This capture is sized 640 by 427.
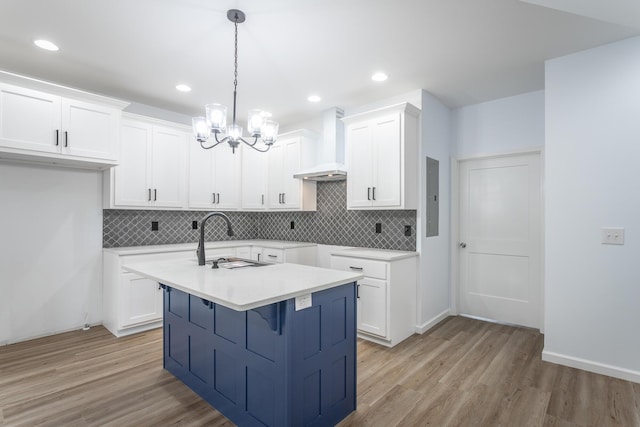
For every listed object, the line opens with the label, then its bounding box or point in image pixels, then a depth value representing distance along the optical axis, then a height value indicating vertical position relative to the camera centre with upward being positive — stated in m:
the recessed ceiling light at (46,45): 2.63 +1.41
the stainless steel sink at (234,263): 2.55 -0.40
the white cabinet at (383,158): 3.45 +0.65
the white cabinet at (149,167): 3.68 +0.58
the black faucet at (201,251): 2.56 -0.29
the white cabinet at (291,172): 4.57 +0.63
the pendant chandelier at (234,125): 2.33 +0.68
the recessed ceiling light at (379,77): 3.23 +1.42
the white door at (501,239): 3.72 -0.28
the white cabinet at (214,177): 4.34 +0.53
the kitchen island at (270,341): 1.76 -0.78
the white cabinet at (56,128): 2.84 +0.82
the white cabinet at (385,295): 3.24 -0.83
